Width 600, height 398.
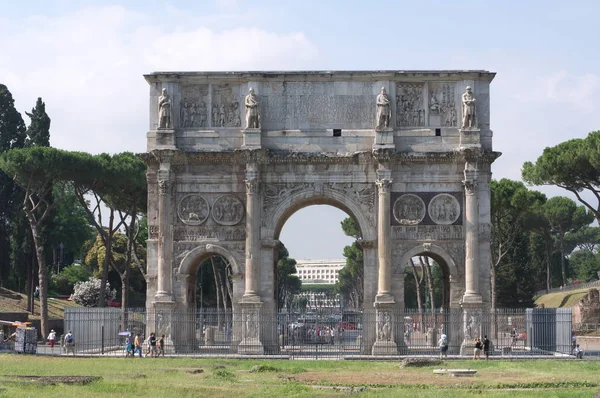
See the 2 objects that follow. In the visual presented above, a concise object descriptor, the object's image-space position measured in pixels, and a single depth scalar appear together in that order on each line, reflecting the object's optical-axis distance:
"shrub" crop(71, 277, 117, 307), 66.62
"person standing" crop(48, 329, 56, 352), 41.78
